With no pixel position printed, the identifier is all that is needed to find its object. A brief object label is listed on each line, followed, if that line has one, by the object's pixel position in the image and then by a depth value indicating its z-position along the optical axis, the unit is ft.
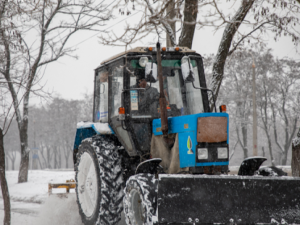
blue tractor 24.58
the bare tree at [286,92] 175.11
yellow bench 48.37
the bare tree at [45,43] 91.40
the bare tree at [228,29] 52.54
